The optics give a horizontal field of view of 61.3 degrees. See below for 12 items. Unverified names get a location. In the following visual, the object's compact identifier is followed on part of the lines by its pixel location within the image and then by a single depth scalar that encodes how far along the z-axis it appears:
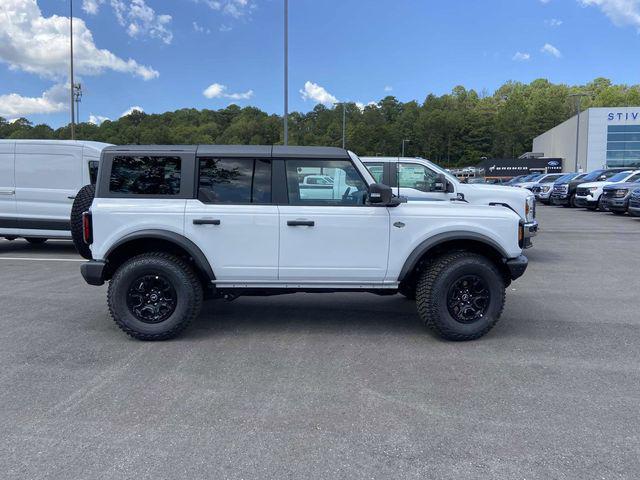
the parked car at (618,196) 18.73
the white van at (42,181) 10.80
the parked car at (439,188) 10.11
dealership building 59.72
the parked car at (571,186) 24.16
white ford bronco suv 5.16
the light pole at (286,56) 22.38
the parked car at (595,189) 20.73
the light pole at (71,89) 29.26
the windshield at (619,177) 21.02
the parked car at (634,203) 17.20
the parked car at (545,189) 27.28
